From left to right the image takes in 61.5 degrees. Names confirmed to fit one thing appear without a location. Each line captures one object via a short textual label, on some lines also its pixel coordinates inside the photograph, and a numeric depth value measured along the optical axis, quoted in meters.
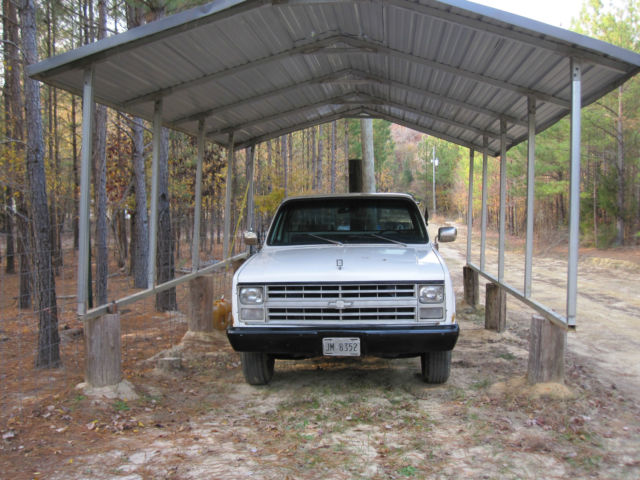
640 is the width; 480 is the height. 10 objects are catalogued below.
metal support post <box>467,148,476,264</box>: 10.31
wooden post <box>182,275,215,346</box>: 7.90
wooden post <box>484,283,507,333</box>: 8.09
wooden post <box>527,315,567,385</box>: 5.18
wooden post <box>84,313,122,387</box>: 5.17
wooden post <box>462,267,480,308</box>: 10.11
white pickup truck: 4.82
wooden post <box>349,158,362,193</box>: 11.07
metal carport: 5.01
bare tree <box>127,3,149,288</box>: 12.85
